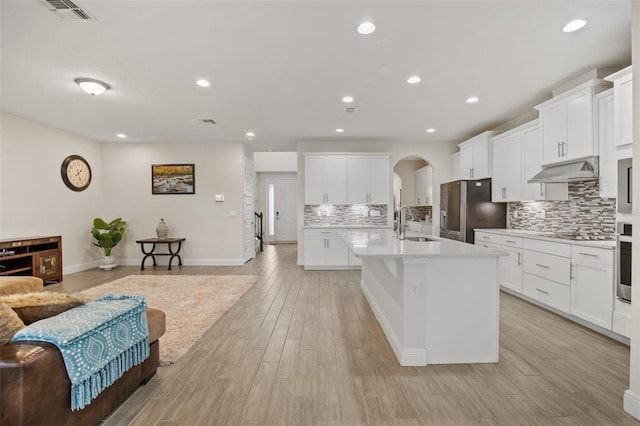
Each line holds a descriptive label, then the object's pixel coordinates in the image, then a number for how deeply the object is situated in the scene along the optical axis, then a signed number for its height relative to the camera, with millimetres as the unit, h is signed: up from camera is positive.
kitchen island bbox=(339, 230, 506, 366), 2334 -777
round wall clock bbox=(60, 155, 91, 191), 5773 +786
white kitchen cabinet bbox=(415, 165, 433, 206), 6979 +640
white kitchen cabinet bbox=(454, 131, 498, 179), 5156 +1008
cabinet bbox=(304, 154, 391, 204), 6355 +691
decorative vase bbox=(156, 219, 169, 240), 6498 -429
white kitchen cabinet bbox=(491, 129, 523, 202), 4480 +712
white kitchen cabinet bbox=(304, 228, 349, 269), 6145 -848
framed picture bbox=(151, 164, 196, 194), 6758 +758
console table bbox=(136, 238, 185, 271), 6258 -810
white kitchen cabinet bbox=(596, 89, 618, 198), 2955 +684
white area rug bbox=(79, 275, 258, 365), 2797 -1228
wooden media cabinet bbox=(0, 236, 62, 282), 4422 -761
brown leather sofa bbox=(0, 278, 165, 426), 1200 -778
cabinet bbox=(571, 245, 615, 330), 2785 -748
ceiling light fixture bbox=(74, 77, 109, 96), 3457 +1506
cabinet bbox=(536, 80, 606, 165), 3139 +1015
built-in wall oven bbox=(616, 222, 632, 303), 2582 -459
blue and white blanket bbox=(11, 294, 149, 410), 1393 -694
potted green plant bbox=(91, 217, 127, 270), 6078 -533
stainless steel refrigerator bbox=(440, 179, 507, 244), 5102 +13
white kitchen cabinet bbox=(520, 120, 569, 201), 3926 +589
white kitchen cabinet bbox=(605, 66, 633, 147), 2621 +966
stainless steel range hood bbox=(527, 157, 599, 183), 3131 +451
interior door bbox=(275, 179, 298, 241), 11383 +29
